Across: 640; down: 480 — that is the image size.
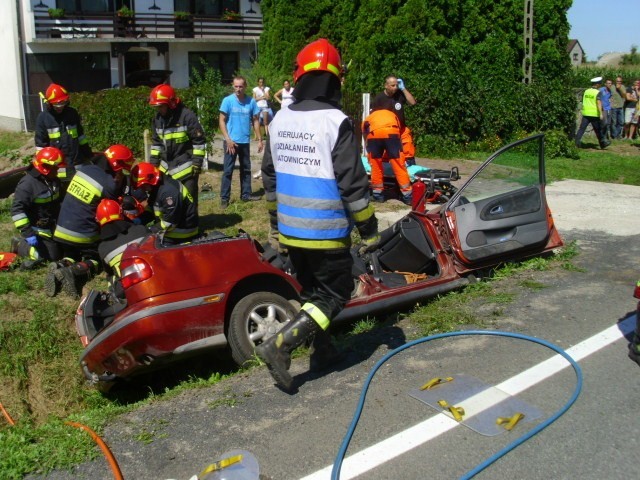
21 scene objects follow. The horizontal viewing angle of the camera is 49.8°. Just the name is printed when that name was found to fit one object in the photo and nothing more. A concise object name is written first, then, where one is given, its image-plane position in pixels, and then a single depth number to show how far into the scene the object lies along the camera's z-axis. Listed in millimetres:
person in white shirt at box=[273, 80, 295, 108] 14562
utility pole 17141
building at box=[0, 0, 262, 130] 23797
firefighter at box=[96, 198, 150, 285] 6387
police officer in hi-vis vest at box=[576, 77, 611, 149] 16547
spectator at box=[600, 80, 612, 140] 17219
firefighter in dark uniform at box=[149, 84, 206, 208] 8414
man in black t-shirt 10531
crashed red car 4539
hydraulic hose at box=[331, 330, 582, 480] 3240
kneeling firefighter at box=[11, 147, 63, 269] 7543
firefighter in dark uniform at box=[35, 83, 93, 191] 8602
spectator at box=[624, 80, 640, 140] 19719
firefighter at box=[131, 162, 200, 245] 6965
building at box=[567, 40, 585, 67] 67850
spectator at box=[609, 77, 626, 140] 19798
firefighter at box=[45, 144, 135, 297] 6789
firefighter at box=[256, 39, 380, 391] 3828
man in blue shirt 10203
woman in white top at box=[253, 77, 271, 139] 16505
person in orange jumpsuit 9695
